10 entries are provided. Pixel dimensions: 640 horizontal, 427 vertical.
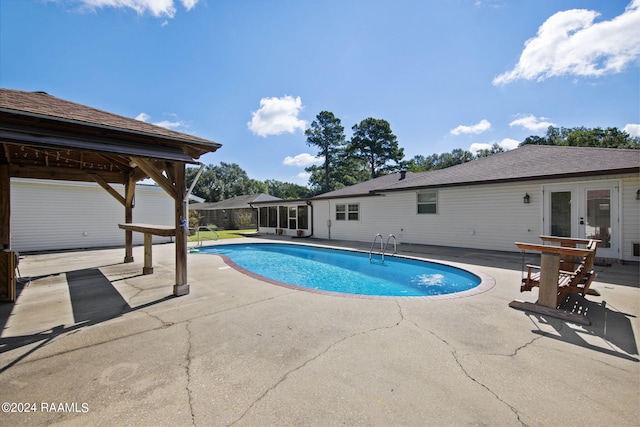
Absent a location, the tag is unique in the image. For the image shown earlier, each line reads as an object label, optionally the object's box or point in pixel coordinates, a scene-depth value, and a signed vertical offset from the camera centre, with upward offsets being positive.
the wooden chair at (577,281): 3.82 -1.06
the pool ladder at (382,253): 9.20 -1.50
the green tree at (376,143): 33.91 +8.75
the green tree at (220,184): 43.97 +4.59
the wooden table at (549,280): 3.71 -1.00
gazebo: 3.43 +1.13
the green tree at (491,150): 46.34 +10.72
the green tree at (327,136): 35.81 +10.14
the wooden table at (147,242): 5.82 -0.73
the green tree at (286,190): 47.54 +4.42
